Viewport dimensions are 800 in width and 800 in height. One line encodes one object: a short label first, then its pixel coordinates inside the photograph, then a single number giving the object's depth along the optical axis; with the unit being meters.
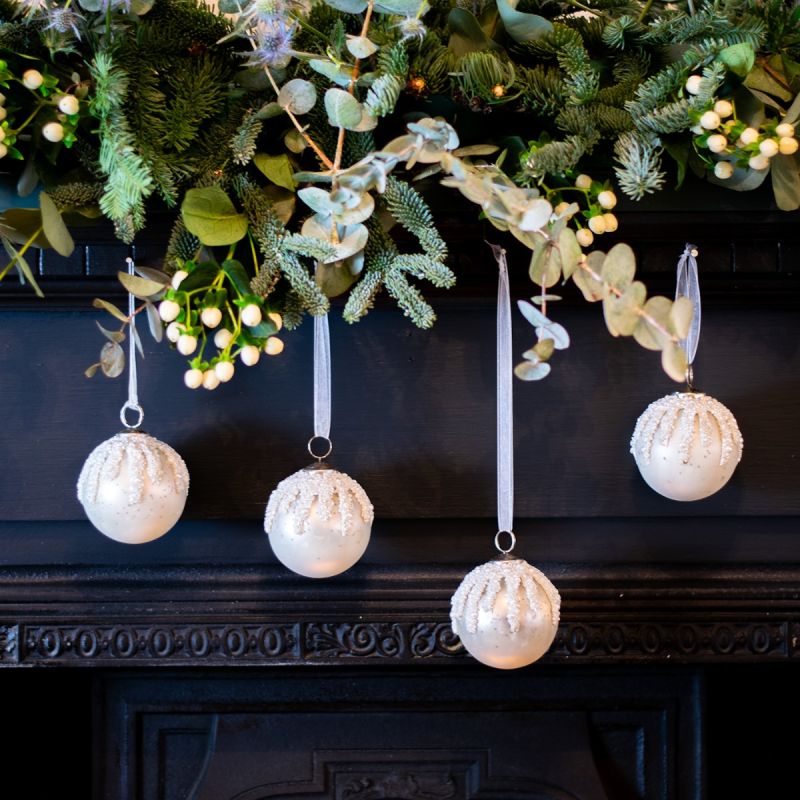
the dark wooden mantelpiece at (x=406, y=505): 0.73
